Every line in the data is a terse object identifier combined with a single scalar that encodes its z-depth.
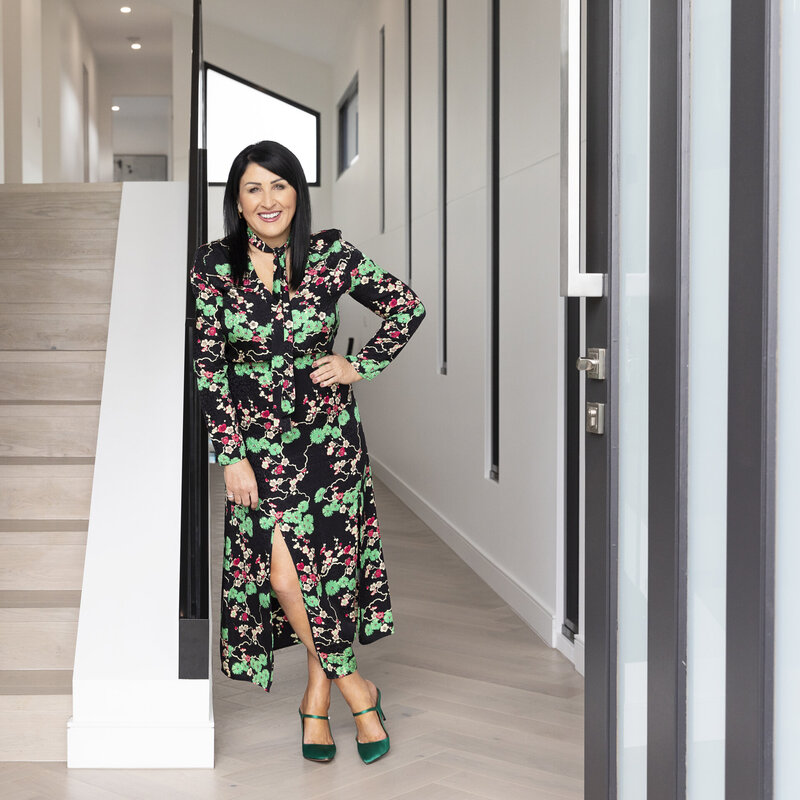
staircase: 2.64
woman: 2.41
